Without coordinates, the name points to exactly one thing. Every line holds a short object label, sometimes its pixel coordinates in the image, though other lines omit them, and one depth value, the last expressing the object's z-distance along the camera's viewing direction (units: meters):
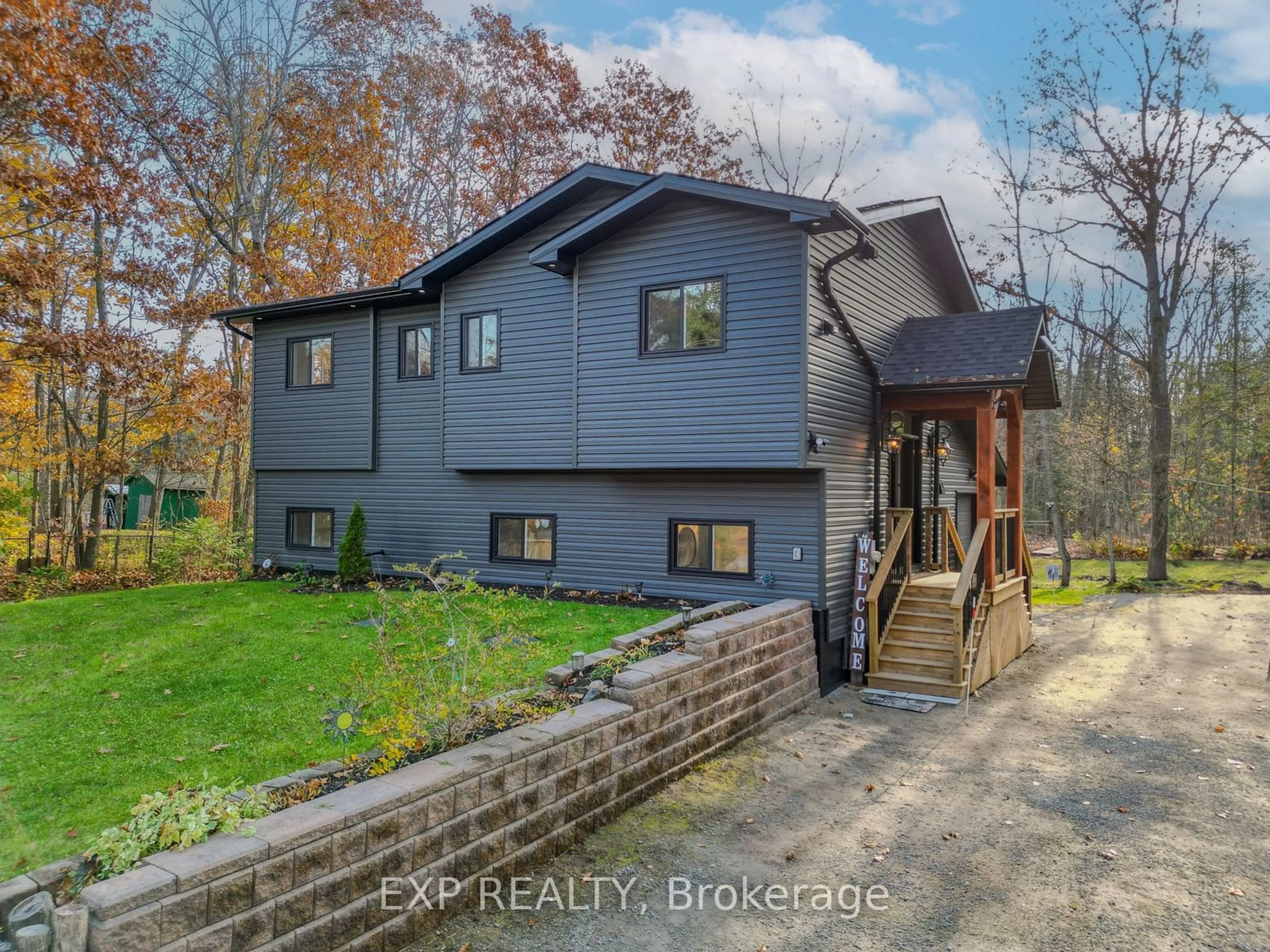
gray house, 9.15
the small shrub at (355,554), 12.64
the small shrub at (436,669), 4.60
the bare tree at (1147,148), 18.48
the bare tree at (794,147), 20.78
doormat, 8.56
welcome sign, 9.43
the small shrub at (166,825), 3.13
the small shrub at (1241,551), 20.80
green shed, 29.67
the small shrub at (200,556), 16.39
